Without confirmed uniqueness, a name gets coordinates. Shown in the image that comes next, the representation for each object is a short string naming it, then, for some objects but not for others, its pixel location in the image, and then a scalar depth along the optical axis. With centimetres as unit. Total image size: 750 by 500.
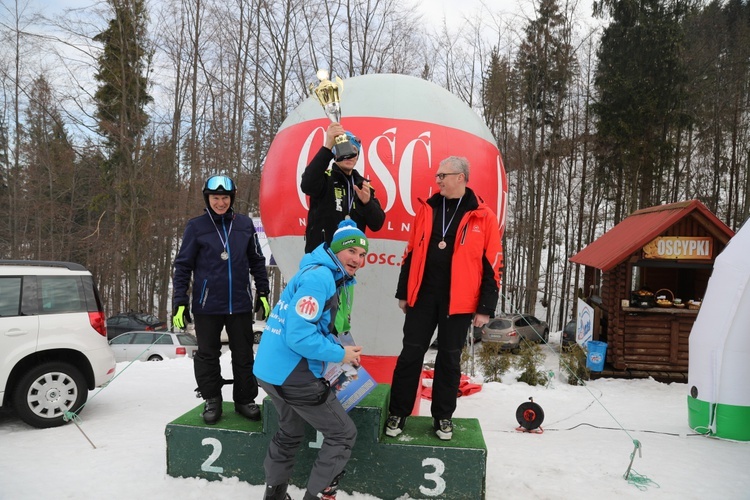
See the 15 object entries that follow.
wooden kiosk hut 1068
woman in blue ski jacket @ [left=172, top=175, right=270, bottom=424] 401
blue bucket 1085
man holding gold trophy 378
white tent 554
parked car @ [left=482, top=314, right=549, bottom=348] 1834
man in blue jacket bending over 290
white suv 544
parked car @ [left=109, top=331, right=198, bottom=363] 1414
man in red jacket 370
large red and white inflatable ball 502
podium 358
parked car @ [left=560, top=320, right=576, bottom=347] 1780
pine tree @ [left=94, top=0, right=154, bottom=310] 2033
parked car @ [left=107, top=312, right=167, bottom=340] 1867
